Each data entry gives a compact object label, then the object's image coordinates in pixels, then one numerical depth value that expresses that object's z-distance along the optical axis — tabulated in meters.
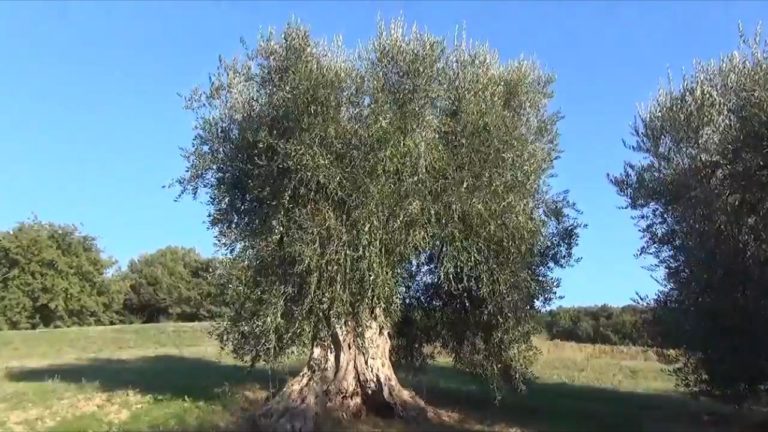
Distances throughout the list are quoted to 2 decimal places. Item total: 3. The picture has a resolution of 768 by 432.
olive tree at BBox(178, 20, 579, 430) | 20.34
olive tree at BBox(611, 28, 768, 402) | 21.47
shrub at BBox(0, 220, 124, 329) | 66.00
